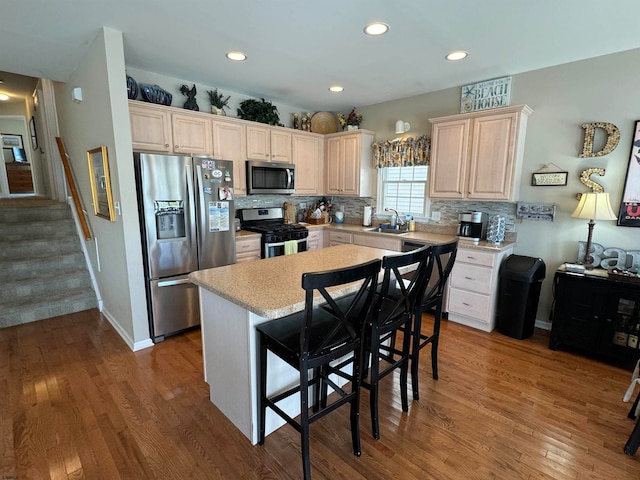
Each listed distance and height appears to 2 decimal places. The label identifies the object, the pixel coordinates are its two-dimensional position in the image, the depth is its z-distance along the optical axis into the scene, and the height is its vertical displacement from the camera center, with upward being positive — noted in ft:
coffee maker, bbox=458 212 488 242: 11.41 -1.17
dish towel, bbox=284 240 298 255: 13.15 -2.30
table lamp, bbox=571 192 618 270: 8.77 -0.37
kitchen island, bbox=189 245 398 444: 5.11 -2.44
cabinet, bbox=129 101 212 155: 10.04 +2.11
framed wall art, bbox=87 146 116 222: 8.77 +0.24
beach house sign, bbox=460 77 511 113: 10.89 +3.60
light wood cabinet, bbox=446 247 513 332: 10.42 -3.23
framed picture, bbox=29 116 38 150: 19.84 +3.74
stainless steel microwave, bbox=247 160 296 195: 12.89 +0.64
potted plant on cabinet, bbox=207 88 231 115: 12.08 +3.59
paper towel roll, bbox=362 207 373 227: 15.09 -1.11
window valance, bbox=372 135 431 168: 13.05 +1.84
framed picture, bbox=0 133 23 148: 22.57 +3.66
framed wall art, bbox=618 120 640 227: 8.89 +0.13
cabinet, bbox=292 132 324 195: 14.75 +1.52
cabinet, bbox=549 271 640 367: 8.39 -3.44
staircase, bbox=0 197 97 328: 11.25 -3.03
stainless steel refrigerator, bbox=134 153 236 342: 8.93 -1.07
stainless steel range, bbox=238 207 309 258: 12.74 -1.58
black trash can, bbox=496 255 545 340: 9.95 -3.26
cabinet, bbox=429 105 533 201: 10.28 +1.44
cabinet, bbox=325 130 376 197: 14.57 +1.42
